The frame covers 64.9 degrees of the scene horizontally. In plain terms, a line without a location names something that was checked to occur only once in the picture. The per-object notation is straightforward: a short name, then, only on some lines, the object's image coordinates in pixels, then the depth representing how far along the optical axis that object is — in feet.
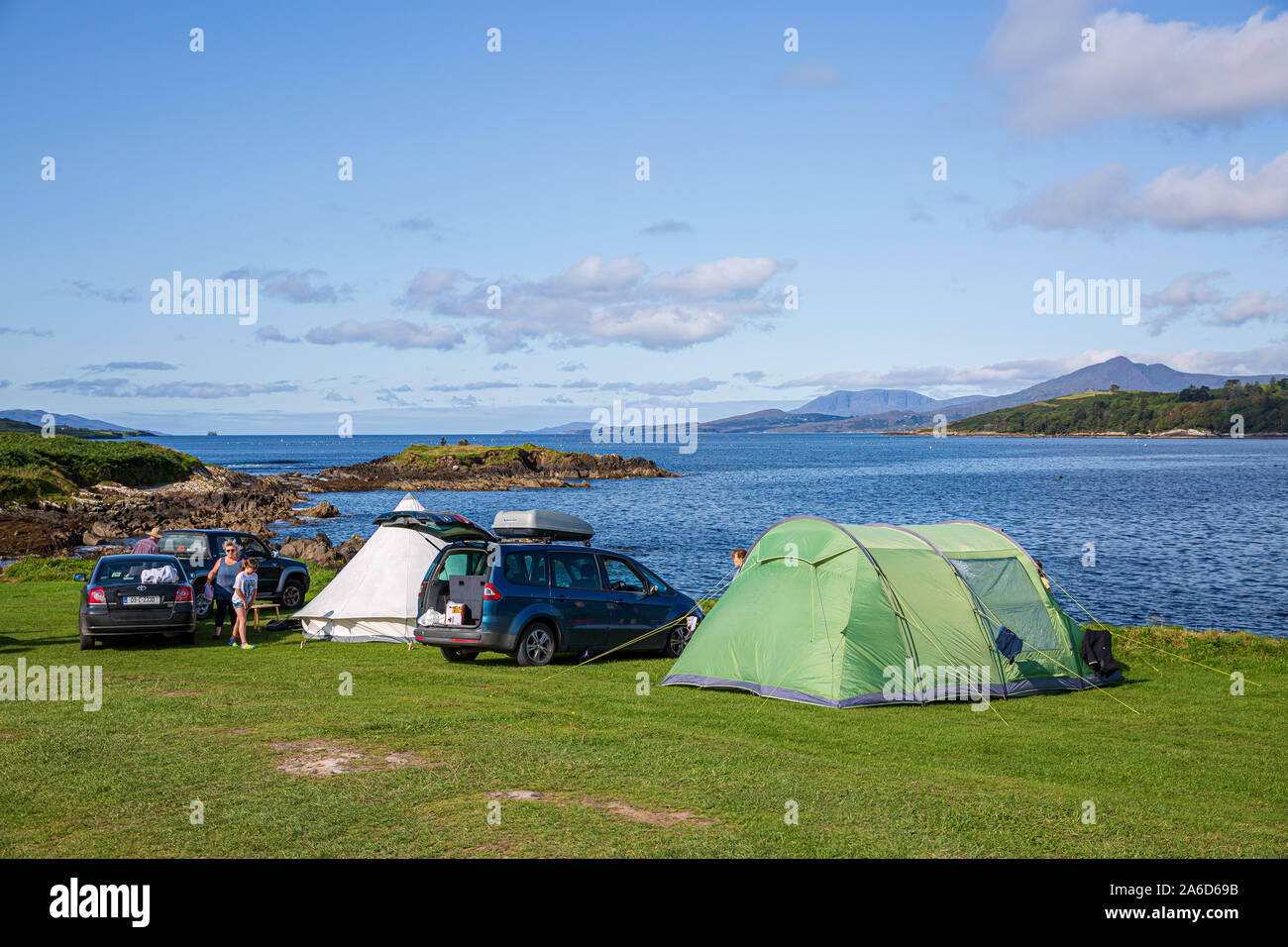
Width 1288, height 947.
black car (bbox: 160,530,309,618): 81.97
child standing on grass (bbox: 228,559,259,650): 62.69
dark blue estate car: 54.65
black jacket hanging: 52.42
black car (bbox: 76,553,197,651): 59.36
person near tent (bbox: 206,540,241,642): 68.29
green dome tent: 46.44
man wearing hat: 73.31
